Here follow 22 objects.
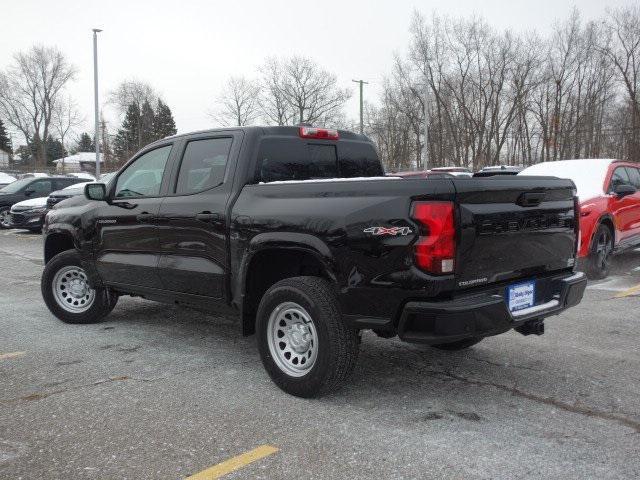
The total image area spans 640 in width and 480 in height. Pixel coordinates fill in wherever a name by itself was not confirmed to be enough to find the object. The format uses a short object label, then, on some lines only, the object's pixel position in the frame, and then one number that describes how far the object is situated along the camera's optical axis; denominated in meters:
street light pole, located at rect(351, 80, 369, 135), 34.67
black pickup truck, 3.33
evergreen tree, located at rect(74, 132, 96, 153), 110.11
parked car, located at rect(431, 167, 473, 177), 17.51
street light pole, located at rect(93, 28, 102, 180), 28.34
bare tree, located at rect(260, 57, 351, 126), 49.75
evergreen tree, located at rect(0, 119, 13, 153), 94.62
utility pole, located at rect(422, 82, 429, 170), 30.14
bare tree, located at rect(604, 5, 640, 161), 36.50
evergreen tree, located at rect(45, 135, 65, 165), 86.91
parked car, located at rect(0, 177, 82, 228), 17.92
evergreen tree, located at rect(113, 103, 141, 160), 73.12
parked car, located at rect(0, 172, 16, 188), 26.01
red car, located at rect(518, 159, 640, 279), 8.12
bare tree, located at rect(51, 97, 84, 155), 69.28
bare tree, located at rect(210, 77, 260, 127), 50.99
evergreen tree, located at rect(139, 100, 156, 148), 72.12
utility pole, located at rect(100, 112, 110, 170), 68.75
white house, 90.88
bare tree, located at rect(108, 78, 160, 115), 69.56
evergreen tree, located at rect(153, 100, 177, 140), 74.88
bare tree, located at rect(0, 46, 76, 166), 66.56
